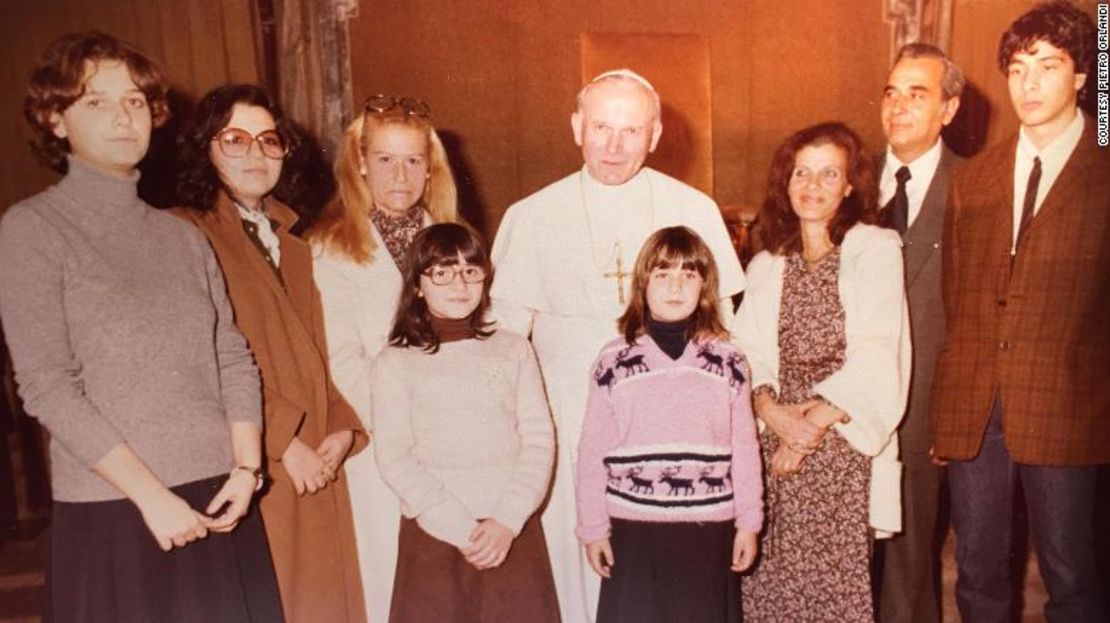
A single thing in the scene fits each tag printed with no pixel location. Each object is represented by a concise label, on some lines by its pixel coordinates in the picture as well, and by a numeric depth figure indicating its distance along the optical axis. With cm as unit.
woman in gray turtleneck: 185
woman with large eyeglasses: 239
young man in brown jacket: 244
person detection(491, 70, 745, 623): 282
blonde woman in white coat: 263
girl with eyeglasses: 245
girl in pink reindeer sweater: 245
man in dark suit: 276
